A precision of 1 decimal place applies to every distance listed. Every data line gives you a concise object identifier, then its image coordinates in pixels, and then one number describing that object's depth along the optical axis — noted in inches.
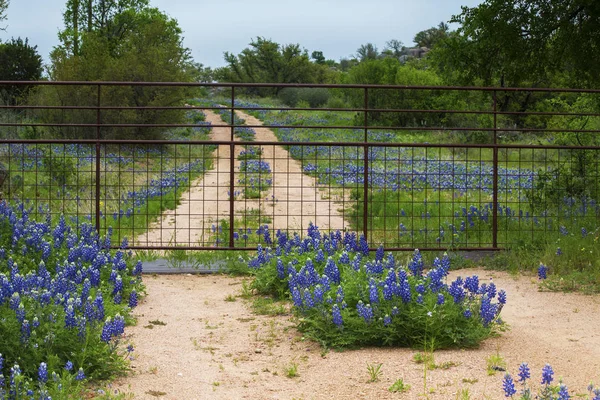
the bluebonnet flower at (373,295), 260.0
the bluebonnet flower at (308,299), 273.9
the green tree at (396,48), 3765.8
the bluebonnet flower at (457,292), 271.9
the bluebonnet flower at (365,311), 258.5
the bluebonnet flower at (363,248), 367.2
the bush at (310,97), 2039.9
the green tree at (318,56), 4596.5
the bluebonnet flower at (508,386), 173.5
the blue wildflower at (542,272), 354.9
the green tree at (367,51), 3366.1
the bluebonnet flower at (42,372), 192.7
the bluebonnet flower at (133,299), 284.0
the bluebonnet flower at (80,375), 198.5
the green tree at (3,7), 1187.9
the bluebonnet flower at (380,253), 341.4
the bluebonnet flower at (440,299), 261.1
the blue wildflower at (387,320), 257.6
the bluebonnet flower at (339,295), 267.4
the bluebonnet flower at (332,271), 298.8
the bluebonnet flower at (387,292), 264.7
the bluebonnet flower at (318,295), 271.4
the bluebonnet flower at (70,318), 224.7
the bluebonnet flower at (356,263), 309.2
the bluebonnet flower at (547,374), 175.5
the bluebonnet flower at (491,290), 277.3
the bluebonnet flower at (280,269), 337.1
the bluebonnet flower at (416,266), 305.5
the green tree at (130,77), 944.9
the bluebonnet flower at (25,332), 214.7
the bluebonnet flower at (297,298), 280.1
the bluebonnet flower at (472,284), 279.1
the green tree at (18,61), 1493.6
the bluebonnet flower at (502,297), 273.1
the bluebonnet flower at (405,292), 265.4
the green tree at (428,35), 3211.1
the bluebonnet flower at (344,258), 327.6
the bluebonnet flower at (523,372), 182.2
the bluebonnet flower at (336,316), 259.9
